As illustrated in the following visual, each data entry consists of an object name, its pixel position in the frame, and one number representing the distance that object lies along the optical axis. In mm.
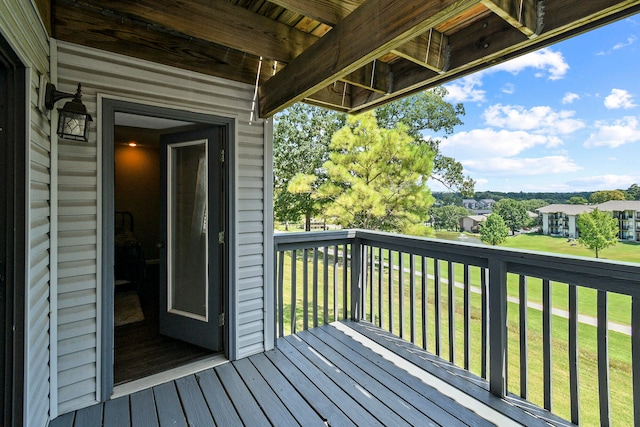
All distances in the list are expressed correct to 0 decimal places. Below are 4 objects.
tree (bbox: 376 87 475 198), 11445
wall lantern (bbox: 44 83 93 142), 1800
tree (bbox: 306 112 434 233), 8477
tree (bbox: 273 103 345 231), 11387
